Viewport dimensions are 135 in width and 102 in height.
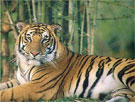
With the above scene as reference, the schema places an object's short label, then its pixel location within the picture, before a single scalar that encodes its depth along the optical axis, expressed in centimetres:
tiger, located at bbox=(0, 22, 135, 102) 1113
